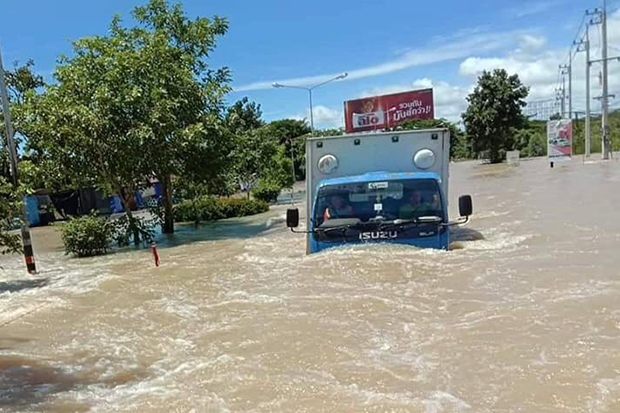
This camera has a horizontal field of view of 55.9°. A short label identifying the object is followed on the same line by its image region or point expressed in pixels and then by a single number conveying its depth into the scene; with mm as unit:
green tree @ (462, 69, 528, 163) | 58250
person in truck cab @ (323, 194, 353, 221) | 9234
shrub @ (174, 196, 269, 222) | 25156
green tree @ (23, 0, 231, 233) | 15492
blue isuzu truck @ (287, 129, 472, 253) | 8906
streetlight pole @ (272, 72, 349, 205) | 33200
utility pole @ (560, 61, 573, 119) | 66238
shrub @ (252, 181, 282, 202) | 32781
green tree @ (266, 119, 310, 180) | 58938
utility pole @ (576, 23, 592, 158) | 52406
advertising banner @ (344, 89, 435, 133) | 51312
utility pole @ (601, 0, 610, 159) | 46125
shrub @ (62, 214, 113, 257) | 15148
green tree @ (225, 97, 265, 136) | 35438
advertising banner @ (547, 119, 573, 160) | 44188
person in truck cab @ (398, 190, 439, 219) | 9062
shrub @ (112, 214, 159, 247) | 16984
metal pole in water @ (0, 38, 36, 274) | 11945
